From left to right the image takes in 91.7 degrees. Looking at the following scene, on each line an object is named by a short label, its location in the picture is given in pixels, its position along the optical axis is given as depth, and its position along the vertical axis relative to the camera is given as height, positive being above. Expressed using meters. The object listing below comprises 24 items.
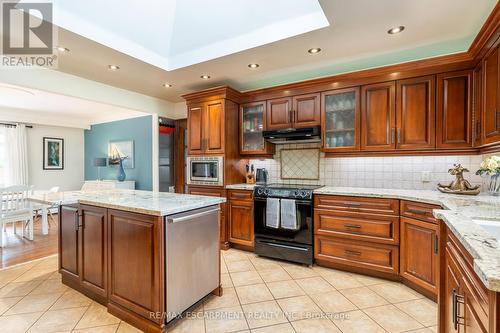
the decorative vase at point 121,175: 5.55 -0.23
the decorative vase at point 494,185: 2.29 -0.19
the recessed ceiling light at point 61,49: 2.53 +1.23
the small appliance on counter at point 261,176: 3.80 -0.17
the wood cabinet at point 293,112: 3.17 +0.72
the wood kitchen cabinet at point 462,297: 0.76 -0.52
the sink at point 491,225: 1.33 -0.33
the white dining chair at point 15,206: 3.63 -0.64
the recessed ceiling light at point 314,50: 2.60 +1.25
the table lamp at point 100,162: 5.95 +0.07
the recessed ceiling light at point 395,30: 2.23 +1.26
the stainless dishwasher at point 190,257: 1.72 -0.72
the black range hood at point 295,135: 3.09 +0.40
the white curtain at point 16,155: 5.60 +0.23
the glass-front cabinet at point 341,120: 2.95 +0.57
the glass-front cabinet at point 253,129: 3.54 +0.54
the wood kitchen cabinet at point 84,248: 1.99 -0.74
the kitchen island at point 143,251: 1.68 -0.68
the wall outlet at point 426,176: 2.82 -0.13
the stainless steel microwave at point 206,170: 3.48 -0.07
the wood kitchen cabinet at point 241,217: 3.30 -0.73
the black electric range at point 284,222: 2.87 -0.70
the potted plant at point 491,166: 1.84 -0.01
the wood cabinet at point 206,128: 3.50 +0.56
